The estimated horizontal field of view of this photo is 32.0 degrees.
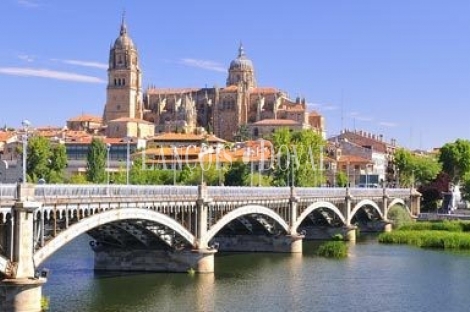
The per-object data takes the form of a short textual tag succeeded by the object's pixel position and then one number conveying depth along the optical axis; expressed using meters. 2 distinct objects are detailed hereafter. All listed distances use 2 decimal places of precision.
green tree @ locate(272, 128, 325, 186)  95.32
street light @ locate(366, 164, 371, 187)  137.00
